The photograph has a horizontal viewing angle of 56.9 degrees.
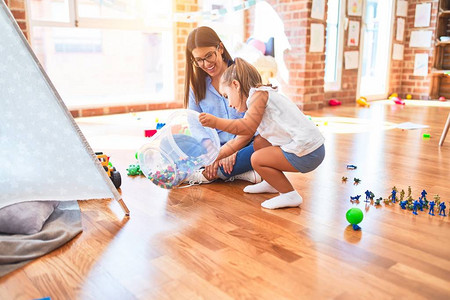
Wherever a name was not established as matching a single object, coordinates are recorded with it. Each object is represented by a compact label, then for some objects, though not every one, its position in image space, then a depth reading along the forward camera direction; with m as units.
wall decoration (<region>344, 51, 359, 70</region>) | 4.18
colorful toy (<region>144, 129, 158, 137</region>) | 2.44
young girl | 1.31
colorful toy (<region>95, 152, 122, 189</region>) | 1.52
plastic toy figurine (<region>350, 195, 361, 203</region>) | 1.43
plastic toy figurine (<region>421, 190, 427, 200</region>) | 1.38
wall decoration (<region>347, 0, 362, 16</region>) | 4.05
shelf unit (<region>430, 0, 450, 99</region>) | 4.67
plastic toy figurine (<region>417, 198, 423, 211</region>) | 1.34
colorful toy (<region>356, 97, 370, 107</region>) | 4.06
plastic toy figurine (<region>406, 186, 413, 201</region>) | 1.37
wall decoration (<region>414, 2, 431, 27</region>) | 4.70
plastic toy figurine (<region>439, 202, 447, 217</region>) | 1.30
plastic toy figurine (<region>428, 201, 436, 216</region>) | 1.31
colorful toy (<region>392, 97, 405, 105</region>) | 4.32
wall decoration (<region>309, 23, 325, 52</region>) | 3.63
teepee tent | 1.12
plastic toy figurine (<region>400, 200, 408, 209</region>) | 1.36
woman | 1.51
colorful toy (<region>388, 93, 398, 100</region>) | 4.82
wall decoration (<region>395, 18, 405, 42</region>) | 4.82
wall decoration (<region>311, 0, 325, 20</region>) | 3.57
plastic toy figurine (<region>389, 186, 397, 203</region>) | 1.42
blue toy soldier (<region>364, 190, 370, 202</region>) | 1.43
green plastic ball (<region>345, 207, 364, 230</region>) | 1.19
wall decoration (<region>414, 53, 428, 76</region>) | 4.81
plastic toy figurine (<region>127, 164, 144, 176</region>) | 1.74
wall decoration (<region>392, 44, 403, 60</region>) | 4.87
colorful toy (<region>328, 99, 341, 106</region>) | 4.06
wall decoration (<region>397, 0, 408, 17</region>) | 4.74
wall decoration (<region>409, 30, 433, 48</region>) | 4.75
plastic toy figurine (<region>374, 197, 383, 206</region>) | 1.40
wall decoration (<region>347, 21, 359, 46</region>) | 4.12
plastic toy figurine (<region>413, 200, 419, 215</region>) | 1.32
